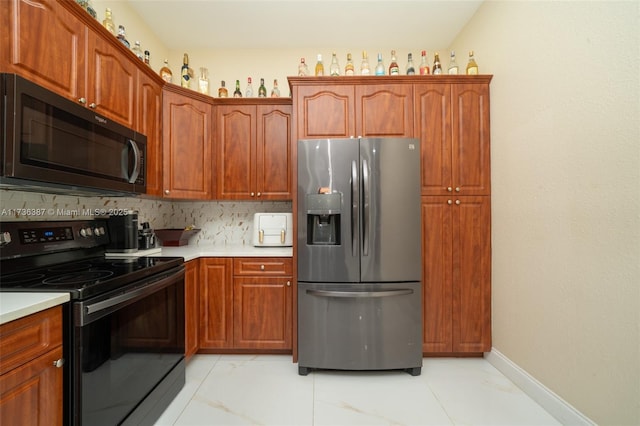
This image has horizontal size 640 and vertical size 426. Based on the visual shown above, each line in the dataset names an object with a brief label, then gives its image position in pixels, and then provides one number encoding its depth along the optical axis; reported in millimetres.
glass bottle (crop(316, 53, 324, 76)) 2324
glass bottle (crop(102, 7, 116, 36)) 1799
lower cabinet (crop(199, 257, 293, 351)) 2172
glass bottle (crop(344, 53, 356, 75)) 2301
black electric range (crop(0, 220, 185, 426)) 1042
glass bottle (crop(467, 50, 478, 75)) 2209
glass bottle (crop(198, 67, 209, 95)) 2643
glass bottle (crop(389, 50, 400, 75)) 2258
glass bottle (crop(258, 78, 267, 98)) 2678
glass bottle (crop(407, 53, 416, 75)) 2312
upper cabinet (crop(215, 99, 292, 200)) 2535
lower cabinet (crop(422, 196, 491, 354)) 2121
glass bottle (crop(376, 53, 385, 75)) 2295
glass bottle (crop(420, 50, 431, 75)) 2375
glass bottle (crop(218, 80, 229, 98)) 2645
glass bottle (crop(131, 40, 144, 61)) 2052
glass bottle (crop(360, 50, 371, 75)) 2334
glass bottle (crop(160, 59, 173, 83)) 2352
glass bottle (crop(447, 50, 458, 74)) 2230
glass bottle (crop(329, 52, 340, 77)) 2359
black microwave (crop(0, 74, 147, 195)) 1045
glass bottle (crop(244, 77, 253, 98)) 2676
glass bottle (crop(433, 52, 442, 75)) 2303
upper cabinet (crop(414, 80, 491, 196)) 2150
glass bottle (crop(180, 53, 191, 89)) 2495
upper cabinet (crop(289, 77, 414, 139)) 2150
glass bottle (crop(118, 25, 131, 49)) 1827
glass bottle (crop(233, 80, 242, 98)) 2679
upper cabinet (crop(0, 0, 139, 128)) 1149
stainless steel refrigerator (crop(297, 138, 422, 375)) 1938
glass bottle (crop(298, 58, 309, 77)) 2447
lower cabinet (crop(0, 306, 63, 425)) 824
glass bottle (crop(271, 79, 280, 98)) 2693
